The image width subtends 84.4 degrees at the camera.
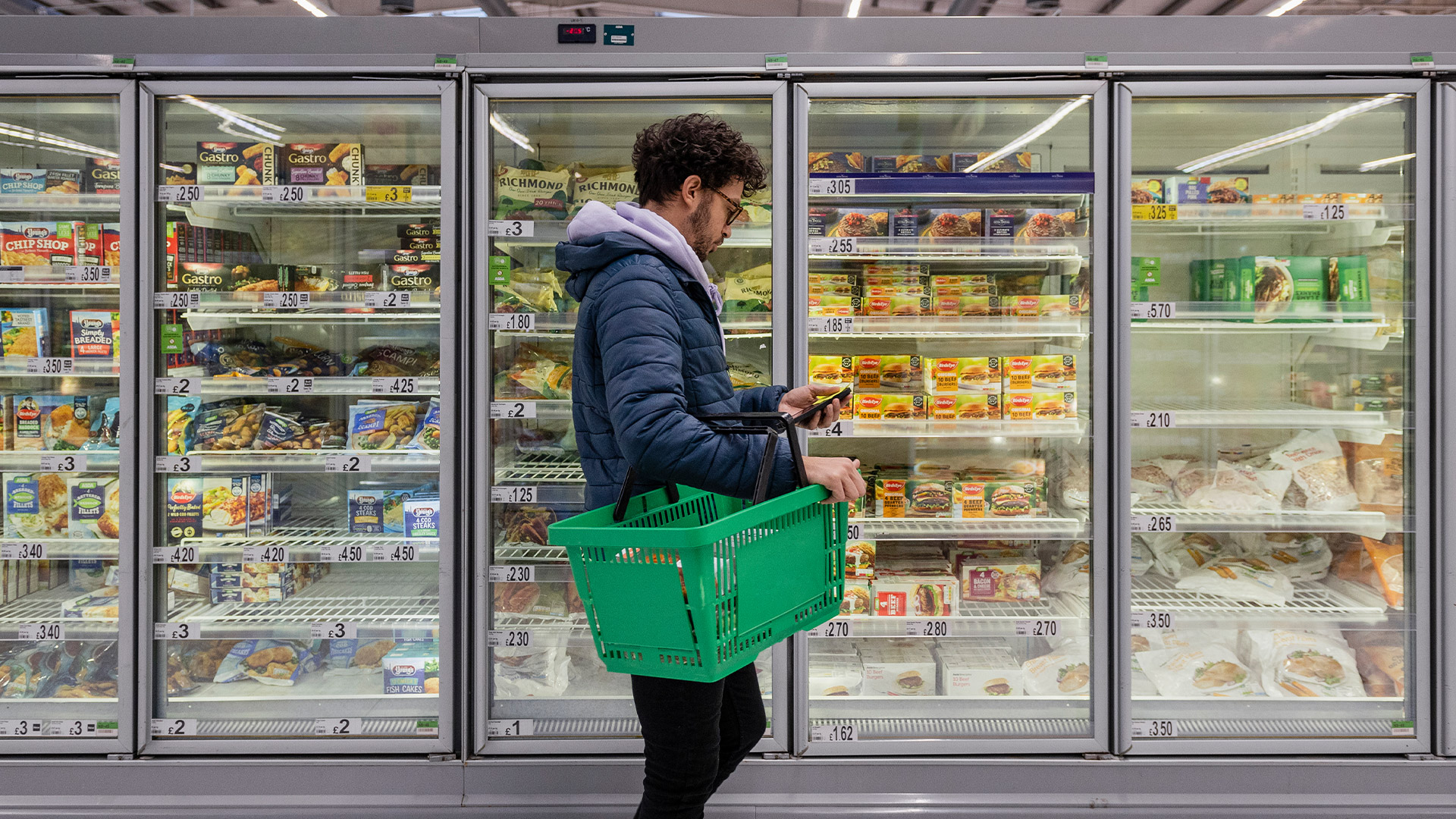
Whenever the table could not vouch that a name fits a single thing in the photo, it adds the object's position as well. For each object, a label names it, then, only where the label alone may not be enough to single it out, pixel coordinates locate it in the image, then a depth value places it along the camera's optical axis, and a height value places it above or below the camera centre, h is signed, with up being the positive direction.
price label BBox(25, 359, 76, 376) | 2.38 +0.12
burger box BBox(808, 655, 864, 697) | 2.58 -0.86
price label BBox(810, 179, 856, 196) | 2.40 +0.67
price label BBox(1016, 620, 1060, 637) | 2.41 -0.64
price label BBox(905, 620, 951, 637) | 2.42 -0.65
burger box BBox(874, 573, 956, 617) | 2.59 -0.60
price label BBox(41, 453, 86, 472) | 2.38 -0.17
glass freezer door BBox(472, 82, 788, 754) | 2.33 +0.21
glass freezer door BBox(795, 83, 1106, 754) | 2.41 +0.02
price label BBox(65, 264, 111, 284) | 2.37 +0.39
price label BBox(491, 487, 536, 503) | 2.36 -0.25
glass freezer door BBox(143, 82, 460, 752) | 2.37 -0.03
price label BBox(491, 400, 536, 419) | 2.36 +0.00
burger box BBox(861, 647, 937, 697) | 2.63 -0.87
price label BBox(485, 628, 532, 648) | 2.40 -0.69
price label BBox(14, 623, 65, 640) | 2.39 -0.67
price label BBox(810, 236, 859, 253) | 2.41 +0.50
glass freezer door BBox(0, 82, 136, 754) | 2.39 -0.05
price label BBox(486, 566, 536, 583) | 2.38 -0.49
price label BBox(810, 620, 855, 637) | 2.46 -0.66
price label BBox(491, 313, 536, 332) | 2.35 +0.26
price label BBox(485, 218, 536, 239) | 2.36 +0.53
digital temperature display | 2.32 +1.09
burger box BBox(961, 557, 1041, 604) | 2.65 -0.56
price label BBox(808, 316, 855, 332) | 2.41 +0.26
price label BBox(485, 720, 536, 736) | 2.40 -0.95
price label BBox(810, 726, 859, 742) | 2.38 -0.96
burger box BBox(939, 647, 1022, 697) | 2.58 -0.85
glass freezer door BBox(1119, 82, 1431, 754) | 2.41 -0.01
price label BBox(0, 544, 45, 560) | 2.40 -0.43
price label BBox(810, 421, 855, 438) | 2.40 -0.05
